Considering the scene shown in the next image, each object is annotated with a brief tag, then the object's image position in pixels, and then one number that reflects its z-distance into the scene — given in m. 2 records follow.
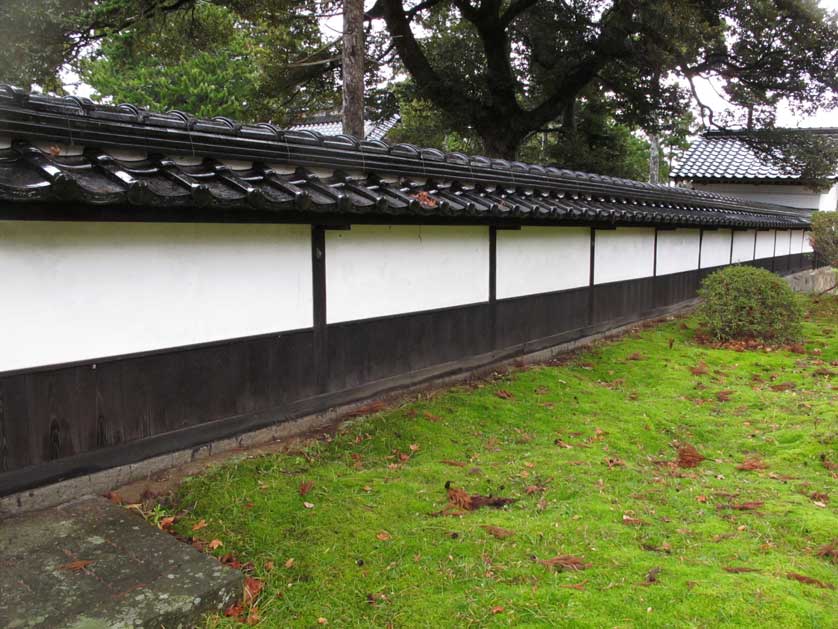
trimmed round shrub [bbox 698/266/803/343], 12.51
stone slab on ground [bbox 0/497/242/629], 3.27
